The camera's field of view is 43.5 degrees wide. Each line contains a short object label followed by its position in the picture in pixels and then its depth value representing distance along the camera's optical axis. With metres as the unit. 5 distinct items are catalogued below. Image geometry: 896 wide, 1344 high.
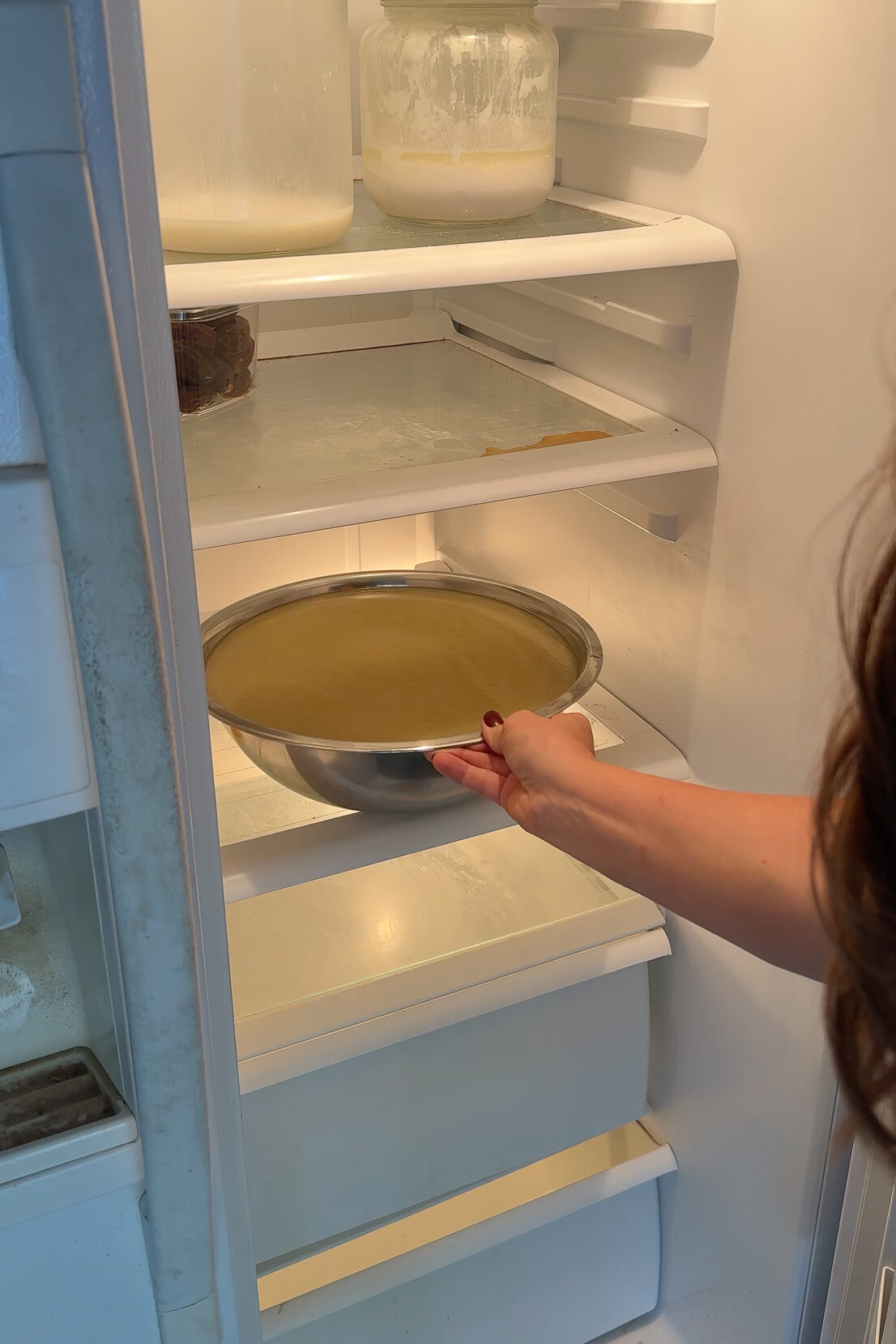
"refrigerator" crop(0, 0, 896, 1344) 0.52
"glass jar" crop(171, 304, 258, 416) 0.94
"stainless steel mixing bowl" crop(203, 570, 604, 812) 0.87
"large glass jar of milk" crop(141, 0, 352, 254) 0.81
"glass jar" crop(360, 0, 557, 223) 0.90
